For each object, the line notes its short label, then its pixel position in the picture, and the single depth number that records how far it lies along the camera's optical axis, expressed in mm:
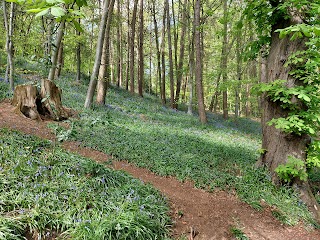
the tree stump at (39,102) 7996
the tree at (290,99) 5194
